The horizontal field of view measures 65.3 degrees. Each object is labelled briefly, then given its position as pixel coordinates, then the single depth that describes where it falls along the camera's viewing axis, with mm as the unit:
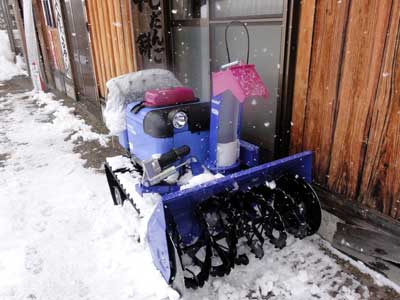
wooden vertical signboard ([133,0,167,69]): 4723
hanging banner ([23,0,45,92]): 10062
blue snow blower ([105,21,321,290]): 2359
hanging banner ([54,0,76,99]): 8078
